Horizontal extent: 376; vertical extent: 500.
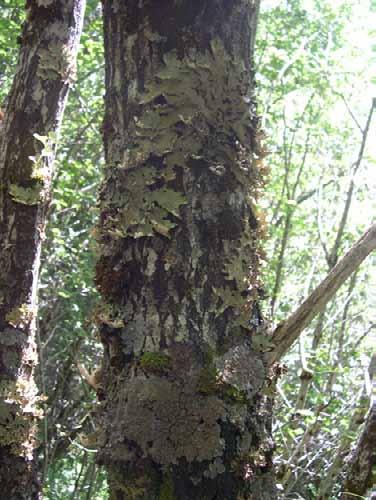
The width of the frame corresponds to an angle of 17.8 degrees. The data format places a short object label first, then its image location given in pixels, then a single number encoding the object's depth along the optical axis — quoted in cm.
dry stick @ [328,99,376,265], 564
